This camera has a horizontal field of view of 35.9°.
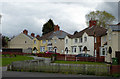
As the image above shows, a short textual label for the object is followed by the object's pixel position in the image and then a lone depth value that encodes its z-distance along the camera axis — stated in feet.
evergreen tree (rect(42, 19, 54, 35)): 296.69
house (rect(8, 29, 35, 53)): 238.07
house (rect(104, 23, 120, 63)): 94.22
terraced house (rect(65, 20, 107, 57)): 132.68
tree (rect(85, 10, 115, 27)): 187.01
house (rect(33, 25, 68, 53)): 206.18
